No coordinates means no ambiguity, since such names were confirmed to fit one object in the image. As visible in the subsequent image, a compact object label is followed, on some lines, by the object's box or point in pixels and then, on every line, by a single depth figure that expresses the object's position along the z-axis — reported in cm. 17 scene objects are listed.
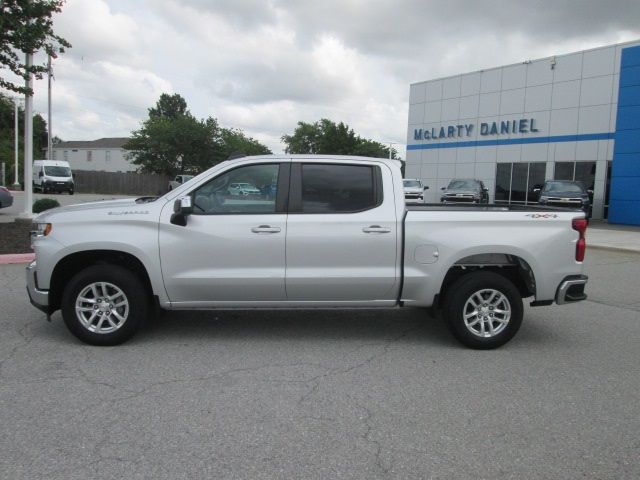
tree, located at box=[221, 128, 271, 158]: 7474
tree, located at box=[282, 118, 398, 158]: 6153
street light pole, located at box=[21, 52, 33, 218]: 1433
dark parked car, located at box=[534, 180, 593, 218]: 2264
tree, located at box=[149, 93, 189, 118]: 10644
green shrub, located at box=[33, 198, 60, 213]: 1555
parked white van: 3725
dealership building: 2355
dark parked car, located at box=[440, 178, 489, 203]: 2656
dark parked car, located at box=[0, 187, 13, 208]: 1784
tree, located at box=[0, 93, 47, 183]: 1506
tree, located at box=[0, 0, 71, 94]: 1245
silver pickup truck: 540
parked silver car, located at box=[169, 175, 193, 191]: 3176
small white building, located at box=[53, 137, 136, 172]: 8231
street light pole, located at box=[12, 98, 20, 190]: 4491
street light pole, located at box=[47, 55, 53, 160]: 4129
